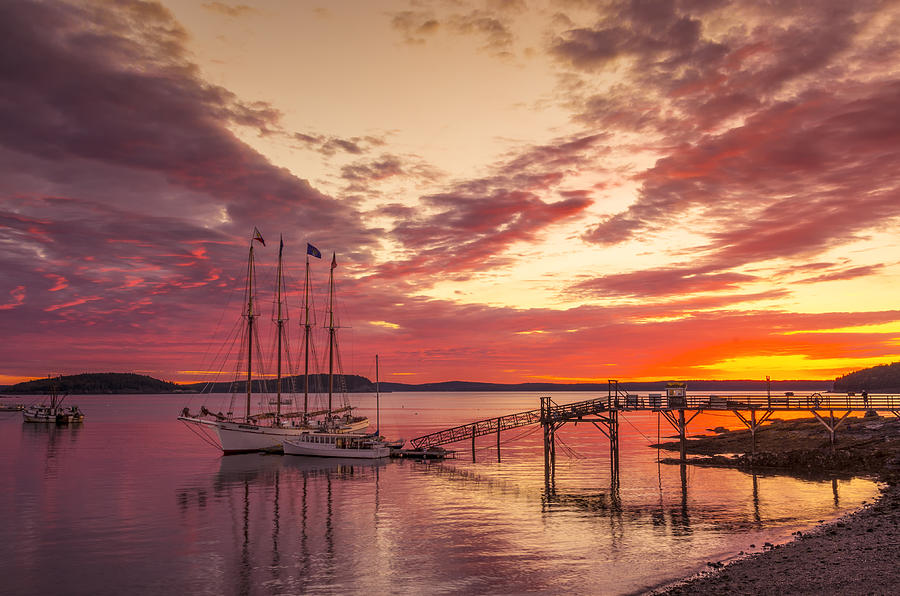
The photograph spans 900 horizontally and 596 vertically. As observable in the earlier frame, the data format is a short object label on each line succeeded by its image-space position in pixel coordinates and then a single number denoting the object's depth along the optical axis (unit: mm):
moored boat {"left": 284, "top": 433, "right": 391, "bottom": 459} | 74875
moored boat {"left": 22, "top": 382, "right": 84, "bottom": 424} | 163375
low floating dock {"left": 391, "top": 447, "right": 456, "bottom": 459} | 76250
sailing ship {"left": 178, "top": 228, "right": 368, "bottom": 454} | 84000
